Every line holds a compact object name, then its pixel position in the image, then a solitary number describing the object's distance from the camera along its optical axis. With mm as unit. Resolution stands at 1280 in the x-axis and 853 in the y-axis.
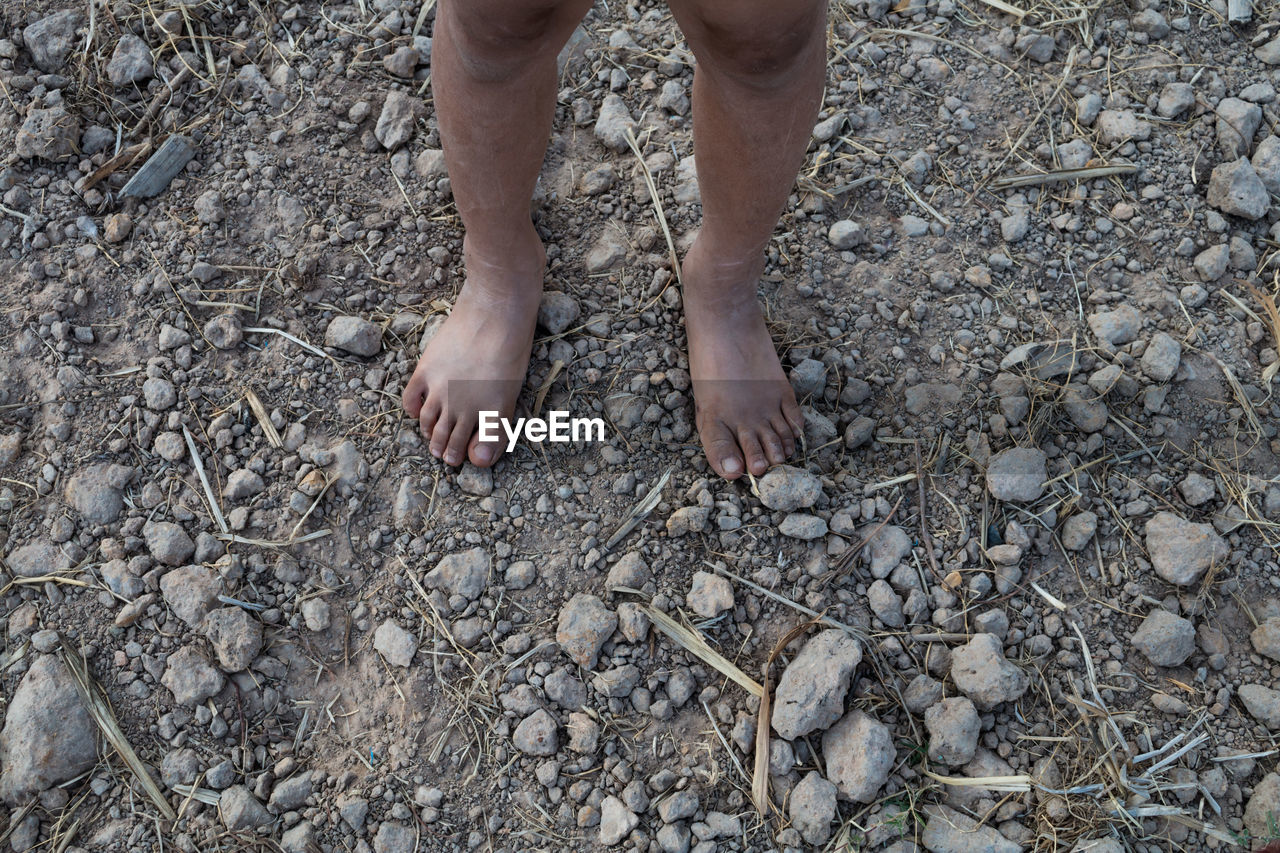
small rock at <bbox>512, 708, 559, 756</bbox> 914
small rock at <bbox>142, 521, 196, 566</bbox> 948
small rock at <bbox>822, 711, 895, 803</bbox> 895
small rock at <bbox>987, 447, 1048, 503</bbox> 977
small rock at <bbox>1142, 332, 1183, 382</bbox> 1019
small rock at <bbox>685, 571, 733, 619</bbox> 948
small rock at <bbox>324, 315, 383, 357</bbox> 1015
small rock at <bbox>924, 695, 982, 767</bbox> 909
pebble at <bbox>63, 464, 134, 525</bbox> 961
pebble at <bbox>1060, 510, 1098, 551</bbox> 971
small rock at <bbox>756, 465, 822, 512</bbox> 973
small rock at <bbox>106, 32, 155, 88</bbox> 1095
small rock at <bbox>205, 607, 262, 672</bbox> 923
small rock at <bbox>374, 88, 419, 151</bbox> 1093
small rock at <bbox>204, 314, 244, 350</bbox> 1013
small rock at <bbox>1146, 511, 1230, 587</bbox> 954
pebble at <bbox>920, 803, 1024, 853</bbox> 895
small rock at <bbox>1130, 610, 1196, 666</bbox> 936
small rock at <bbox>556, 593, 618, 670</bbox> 933
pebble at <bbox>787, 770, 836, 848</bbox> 894
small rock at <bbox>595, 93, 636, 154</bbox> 1110
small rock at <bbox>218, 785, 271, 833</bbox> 897
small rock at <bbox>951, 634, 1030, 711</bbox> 916
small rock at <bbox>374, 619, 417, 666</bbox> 937
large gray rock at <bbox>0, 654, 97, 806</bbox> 900
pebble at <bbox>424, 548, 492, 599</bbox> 954
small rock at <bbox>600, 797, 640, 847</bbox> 897
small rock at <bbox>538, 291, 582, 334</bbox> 1034
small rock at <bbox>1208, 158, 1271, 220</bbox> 1076
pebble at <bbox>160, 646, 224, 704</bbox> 918
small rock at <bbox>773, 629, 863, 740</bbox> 905
